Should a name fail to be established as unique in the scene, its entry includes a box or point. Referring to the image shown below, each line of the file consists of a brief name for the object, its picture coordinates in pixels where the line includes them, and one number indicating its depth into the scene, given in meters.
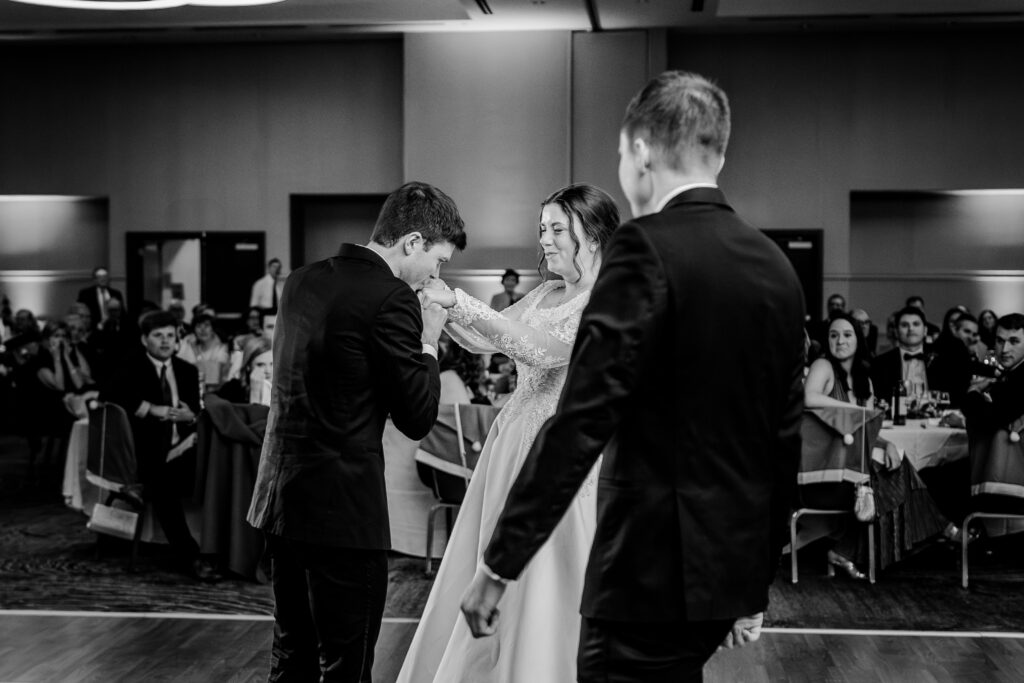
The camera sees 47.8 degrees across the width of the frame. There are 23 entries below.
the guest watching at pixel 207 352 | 8.61
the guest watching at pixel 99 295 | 12.42
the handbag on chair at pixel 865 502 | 5.05
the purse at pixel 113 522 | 5.66
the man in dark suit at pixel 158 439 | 5.48
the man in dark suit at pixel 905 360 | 7.09
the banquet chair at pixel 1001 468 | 4.88
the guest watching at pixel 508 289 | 11.20
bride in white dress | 2.95
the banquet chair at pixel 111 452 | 5.42
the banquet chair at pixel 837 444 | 5.05
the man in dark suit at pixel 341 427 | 2.37
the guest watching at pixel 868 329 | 9.68
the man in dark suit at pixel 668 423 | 1.63
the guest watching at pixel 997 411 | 4.84
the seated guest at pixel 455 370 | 5.74
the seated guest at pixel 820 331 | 8.30
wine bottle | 5.89
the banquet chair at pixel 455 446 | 5.23
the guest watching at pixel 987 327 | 9.98
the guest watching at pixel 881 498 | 5.17
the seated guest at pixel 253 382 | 5.94
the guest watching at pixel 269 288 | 12.51
